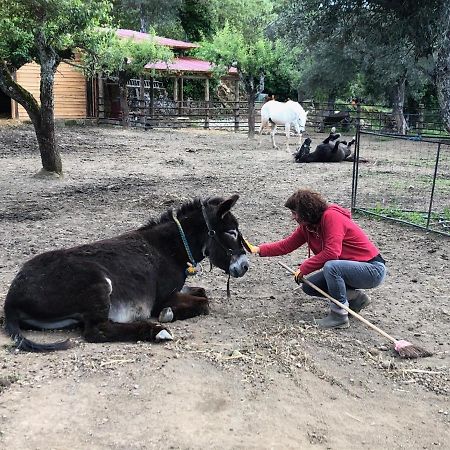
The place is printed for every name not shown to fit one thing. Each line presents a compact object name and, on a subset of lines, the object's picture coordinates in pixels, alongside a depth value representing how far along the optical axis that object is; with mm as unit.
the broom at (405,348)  4270
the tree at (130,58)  23922
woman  4660
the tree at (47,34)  10258
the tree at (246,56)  24406
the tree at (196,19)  45906
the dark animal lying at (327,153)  16156
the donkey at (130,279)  4242
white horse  20156
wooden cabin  27484
